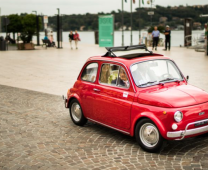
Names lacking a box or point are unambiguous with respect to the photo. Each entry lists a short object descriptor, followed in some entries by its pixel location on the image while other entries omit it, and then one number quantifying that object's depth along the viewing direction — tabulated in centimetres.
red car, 577
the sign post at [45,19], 4015
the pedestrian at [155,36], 2848
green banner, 3334
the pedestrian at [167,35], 2773
